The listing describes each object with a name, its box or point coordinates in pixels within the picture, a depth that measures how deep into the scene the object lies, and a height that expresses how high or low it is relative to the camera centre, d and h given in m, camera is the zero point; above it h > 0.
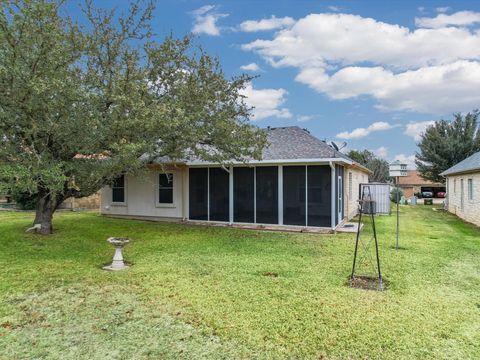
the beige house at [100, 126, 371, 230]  11.34 -0.08
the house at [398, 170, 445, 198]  43.59 +0.24
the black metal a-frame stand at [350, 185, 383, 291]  5.78 -1.67
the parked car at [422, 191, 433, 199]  36.66 -0.77
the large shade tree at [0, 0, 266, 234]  7.07 +2.08
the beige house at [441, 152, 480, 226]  14.48 -0.10
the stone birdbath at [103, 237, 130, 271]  6.92 -1.42
